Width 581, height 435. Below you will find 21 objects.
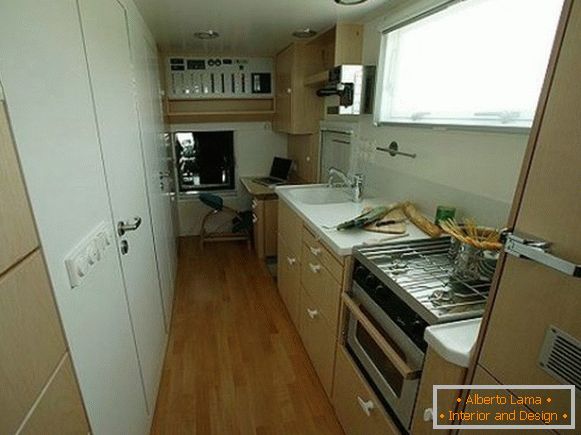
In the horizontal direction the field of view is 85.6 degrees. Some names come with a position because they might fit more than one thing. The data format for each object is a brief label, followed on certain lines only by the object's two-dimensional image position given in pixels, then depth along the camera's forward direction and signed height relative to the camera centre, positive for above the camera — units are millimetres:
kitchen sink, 2441 -583
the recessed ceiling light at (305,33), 2404 +631
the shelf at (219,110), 3490 +47
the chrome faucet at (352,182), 2121 -447
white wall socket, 830 -409
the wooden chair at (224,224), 3436 -1270
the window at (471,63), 1175 +256
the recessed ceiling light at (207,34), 2469 +613
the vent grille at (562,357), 547 -406
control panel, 3350 +384
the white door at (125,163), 1158 -215
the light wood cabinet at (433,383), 821 -701
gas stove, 934 -532
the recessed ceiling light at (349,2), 1731 +613
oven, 986 -749
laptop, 3691 -663
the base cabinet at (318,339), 1615 -1204
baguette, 1477 -489
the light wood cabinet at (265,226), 3158 -1092
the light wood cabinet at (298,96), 2838 +181
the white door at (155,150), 1863 -256
